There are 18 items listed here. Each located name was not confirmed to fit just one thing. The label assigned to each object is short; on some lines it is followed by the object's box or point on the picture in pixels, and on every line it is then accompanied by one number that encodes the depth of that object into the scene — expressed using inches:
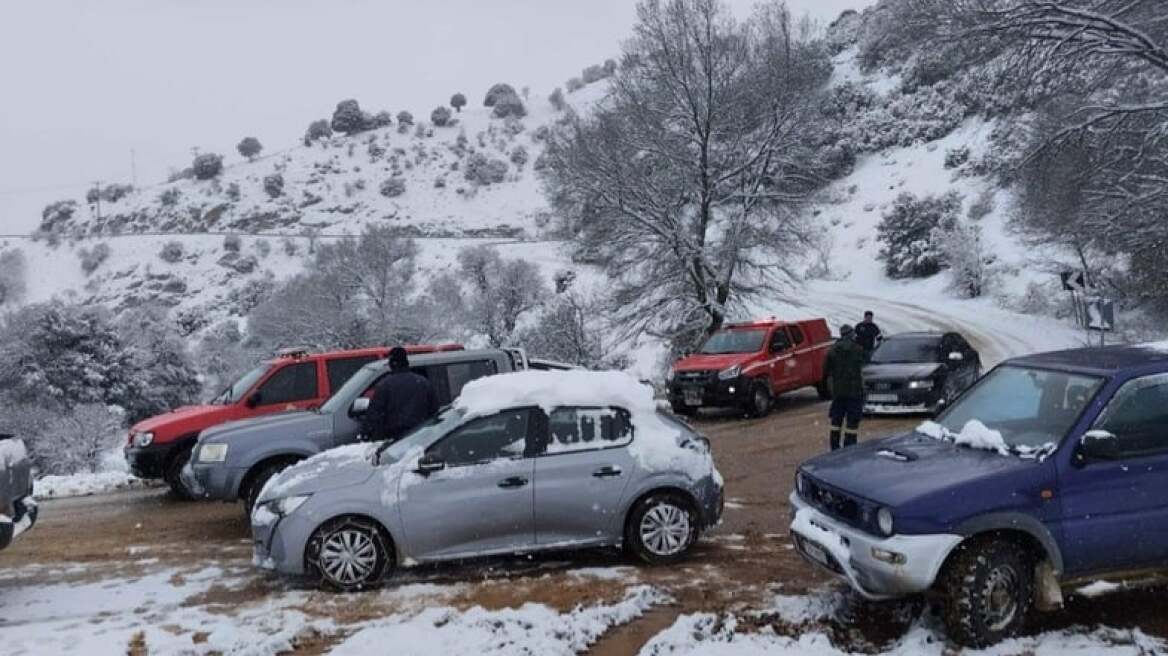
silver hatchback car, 251.4
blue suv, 190.9
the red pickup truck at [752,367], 600.7
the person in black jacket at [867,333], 576.0
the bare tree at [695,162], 822.5
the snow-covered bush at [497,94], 3438.7
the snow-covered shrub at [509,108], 3309.5
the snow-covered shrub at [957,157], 1823.3
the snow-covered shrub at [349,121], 3164.4
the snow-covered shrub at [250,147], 3082.7
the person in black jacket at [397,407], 317.7
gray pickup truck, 343.6
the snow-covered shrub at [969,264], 1432.1
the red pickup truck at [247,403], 419.2
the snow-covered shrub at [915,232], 1579.7
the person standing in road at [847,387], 402.0
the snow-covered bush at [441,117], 3233.3
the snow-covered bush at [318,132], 3167.6
